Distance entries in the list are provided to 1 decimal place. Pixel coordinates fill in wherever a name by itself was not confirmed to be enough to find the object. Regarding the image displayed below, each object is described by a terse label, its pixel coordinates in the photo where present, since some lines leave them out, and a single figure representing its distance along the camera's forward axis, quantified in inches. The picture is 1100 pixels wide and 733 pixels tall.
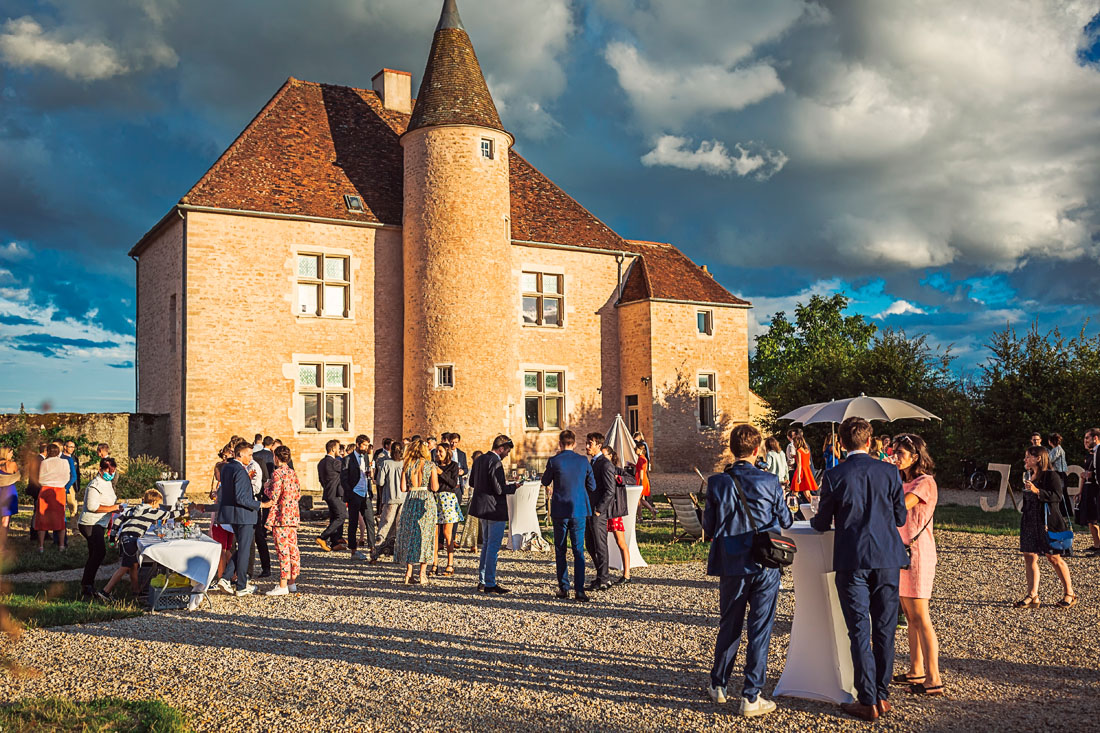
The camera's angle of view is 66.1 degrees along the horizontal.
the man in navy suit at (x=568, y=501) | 350.9
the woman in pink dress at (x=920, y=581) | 227.0
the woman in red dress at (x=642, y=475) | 582.9
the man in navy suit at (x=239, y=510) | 375.6
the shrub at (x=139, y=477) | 753.6
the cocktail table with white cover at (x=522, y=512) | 498.9
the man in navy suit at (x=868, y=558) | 208.8
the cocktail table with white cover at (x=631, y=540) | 421.7
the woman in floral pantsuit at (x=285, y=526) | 380.2
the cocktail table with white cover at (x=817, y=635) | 222.8
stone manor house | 850.1
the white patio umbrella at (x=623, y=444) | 578.7
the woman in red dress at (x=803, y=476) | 554.9
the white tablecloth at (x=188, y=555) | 340.8
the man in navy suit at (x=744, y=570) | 215.6
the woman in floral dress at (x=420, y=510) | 395.9
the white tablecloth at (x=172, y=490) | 517.3
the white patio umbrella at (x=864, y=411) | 574.9
